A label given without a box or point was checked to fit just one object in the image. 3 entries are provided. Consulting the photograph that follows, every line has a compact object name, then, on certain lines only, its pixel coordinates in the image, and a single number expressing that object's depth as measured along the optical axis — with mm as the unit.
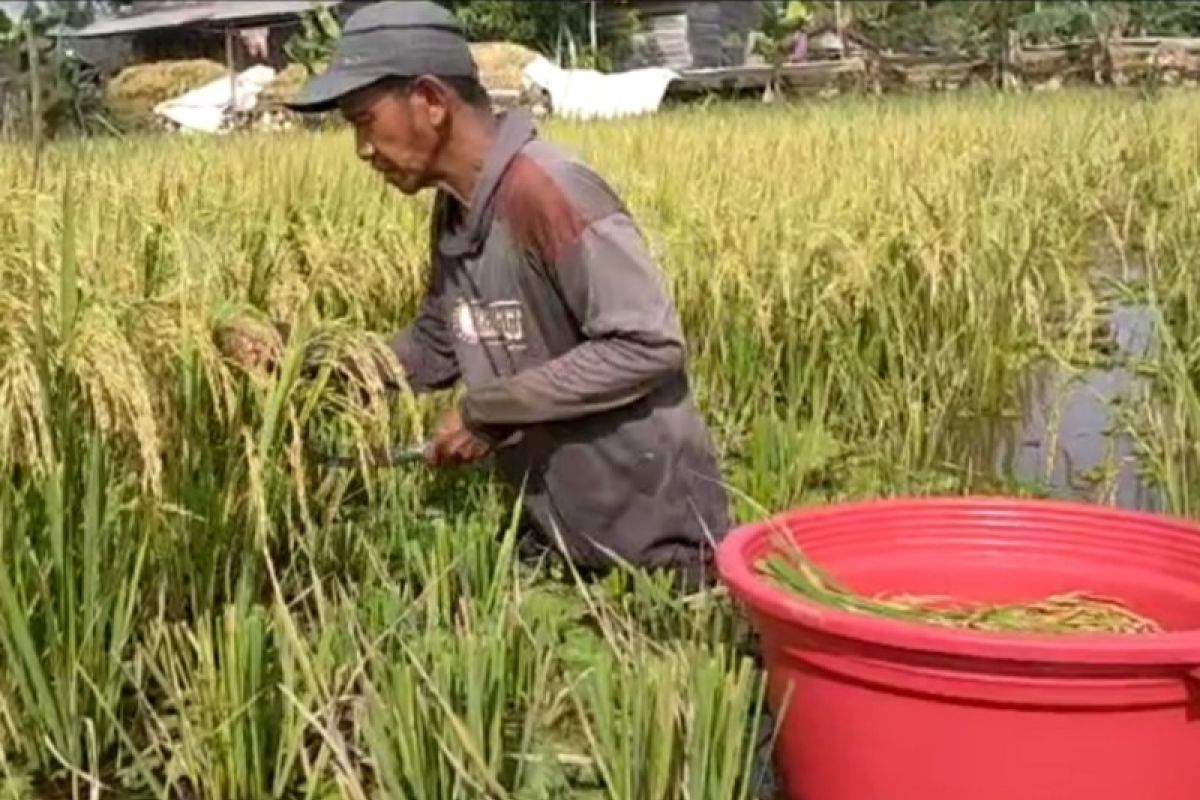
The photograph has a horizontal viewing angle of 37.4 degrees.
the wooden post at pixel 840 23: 24712
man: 2562
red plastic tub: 1770
